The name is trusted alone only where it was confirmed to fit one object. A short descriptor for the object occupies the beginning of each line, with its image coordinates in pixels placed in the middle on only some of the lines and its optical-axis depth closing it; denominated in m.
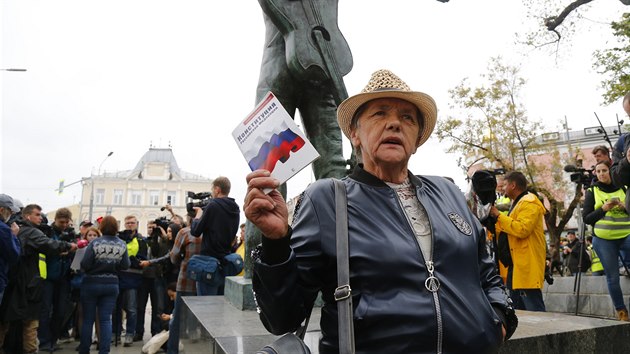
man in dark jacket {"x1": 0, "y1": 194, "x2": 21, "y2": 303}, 4.96
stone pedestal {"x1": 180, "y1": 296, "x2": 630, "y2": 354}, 2.44
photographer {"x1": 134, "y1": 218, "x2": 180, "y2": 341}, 8.03
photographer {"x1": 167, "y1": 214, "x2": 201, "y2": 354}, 5.12
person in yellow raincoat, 4.71
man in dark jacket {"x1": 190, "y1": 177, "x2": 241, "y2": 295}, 5.14
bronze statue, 3.72
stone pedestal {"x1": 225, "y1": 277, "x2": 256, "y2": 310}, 3.53
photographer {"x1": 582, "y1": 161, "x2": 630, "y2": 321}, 4.90
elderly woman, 1.48
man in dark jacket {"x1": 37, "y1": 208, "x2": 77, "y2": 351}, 6.80
